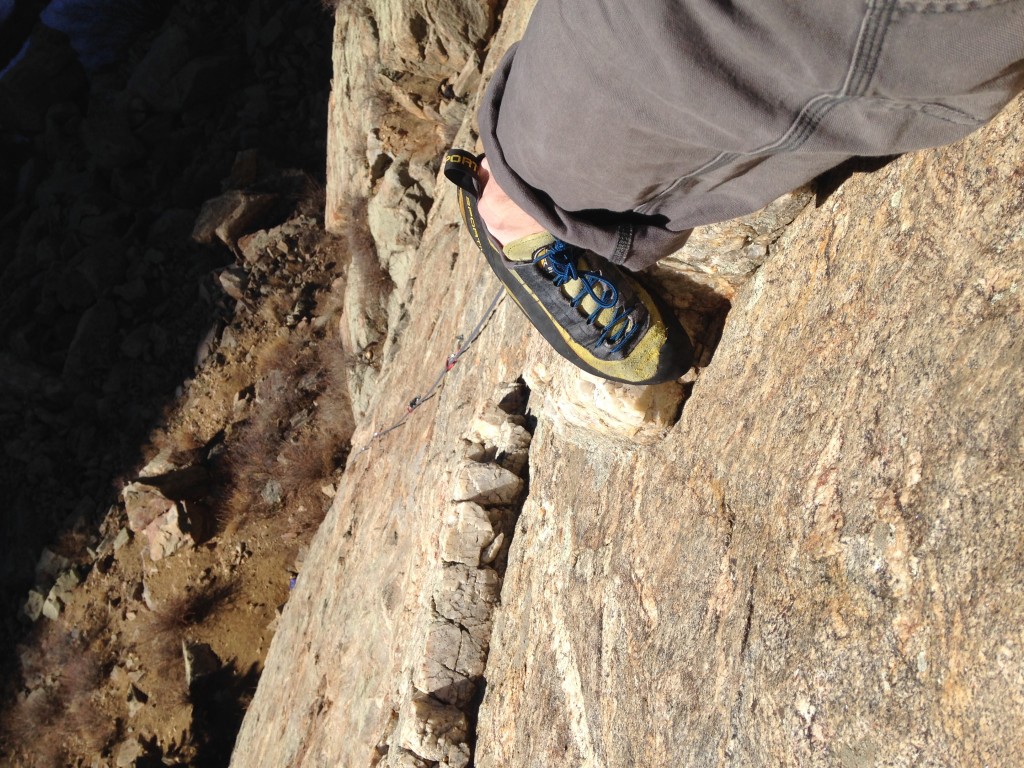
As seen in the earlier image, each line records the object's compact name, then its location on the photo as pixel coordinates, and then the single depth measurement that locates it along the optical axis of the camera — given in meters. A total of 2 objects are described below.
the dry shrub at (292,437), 8.80
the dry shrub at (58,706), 8.57
